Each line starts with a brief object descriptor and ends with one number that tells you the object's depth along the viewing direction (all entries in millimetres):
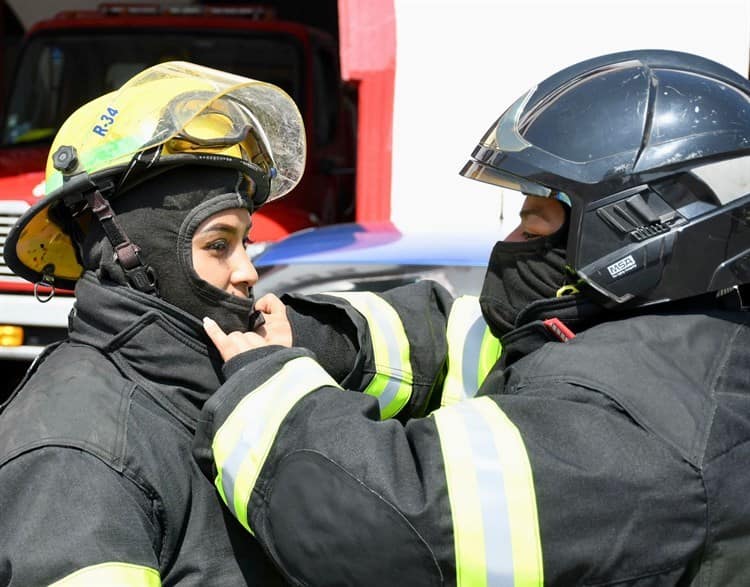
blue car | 4145
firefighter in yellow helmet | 1753
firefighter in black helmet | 1784
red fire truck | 7418
